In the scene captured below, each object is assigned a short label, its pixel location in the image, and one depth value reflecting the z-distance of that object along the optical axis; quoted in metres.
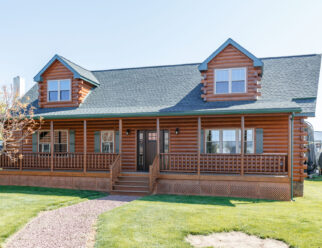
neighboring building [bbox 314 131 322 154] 43.39
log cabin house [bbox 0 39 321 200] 11.20
